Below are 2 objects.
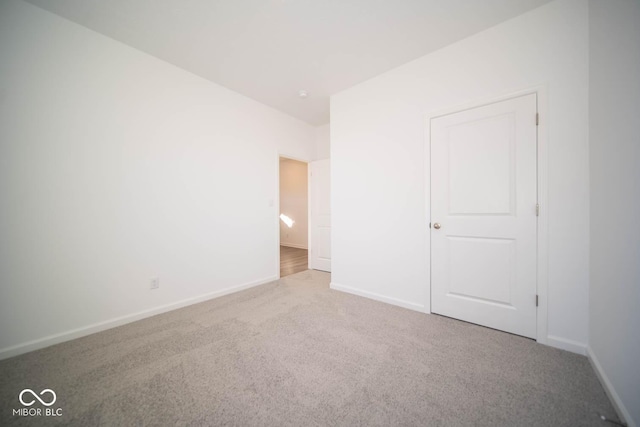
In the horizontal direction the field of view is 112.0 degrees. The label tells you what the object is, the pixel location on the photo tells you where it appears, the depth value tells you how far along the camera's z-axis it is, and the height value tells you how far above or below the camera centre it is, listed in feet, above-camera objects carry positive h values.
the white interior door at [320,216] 13.38 -0.34
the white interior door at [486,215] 6.04 -0.19
